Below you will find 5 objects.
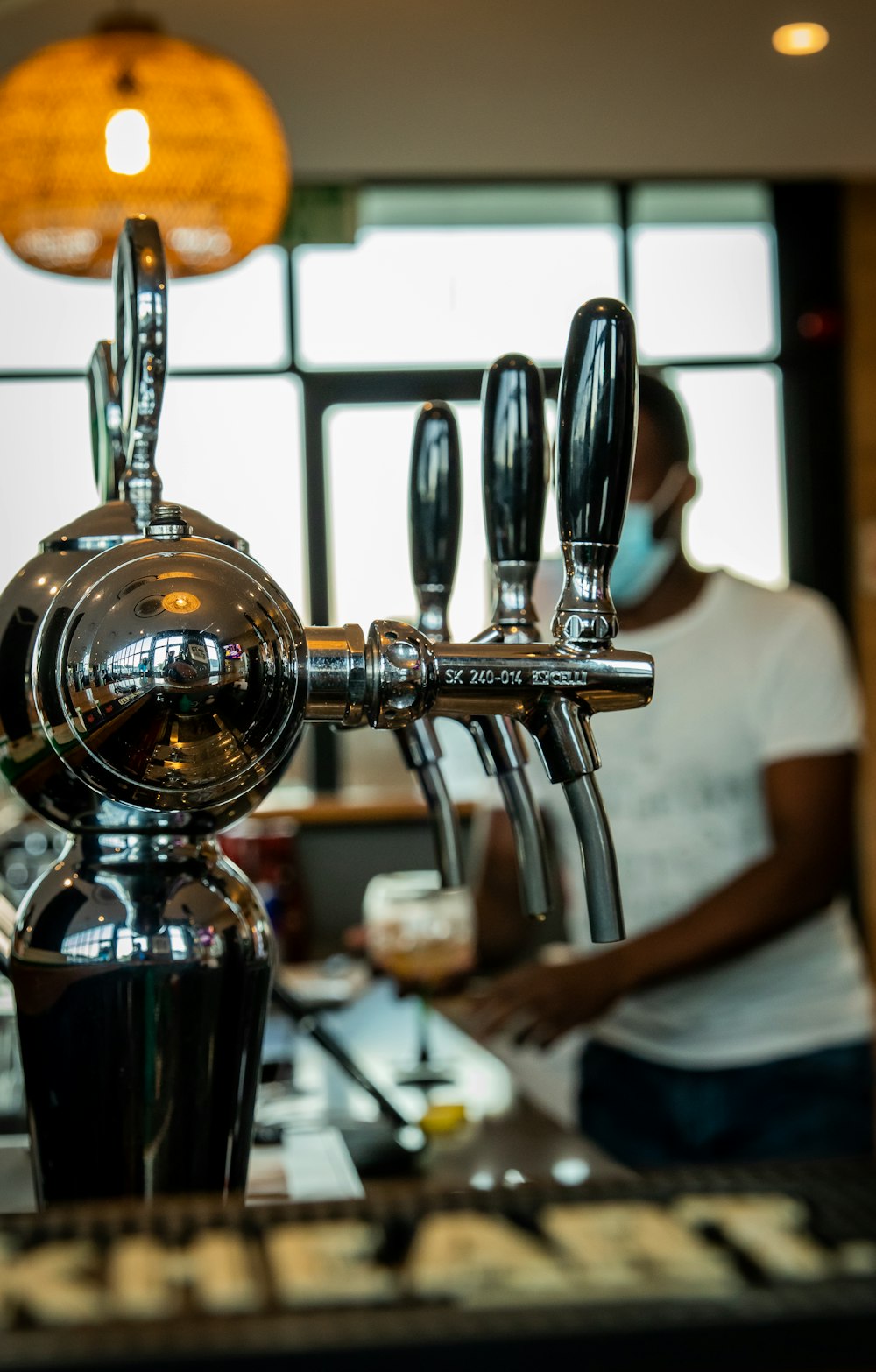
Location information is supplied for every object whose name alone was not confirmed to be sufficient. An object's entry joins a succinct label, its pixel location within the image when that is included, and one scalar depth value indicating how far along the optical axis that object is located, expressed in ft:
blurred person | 6.28
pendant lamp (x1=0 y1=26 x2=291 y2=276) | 7.77
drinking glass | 5.73
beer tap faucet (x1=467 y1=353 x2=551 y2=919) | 1.96
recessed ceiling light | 12.92
